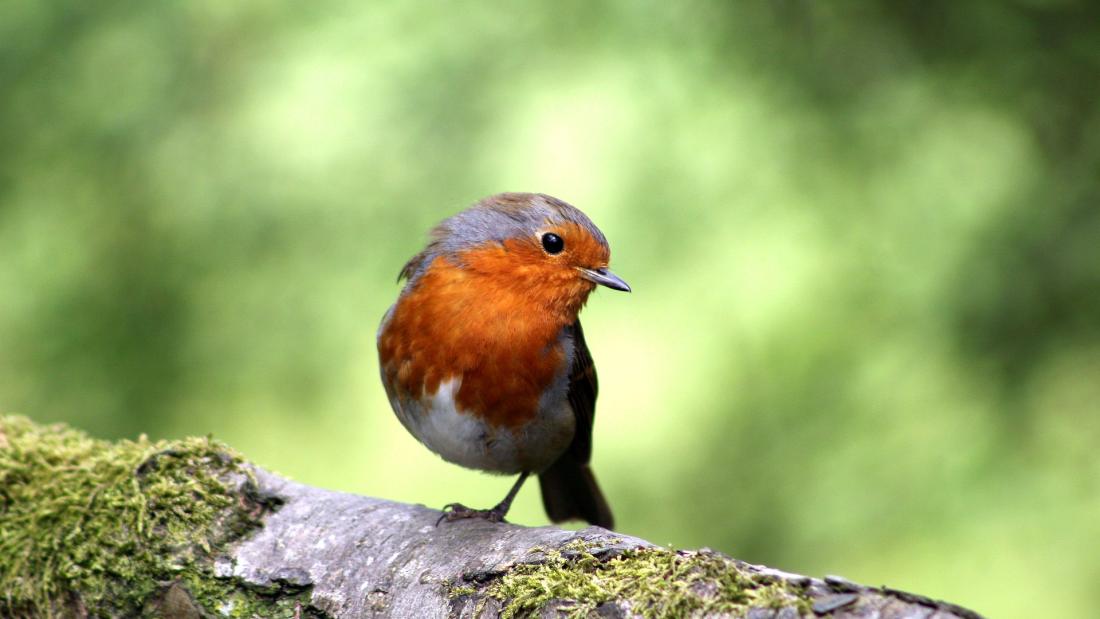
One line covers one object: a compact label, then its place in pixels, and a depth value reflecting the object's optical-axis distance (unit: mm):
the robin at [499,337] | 6227
